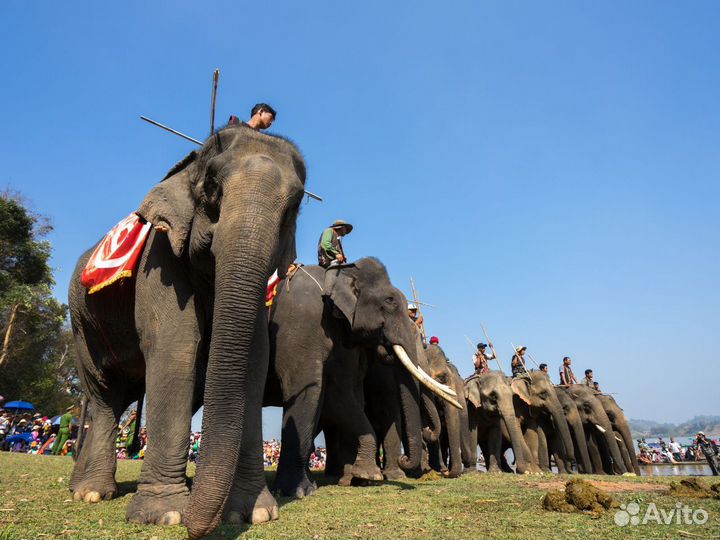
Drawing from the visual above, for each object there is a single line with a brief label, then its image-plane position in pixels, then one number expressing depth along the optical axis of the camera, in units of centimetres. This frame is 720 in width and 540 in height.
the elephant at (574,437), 1600
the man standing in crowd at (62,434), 1881
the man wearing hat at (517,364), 2046
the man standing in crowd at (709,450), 1844
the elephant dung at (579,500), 437
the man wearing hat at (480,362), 1981
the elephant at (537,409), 1552
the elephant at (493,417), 1306
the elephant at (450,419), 1056
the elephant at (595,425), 1736
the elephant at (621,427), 1863
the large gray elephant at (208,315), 369
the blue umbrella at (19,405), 2738
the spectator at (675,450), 3069
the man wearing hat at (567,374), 2083
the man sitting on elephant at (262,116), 646
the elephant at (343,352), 720
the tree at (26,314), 2952
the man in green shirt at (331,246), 975
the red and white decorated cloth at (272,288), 692
